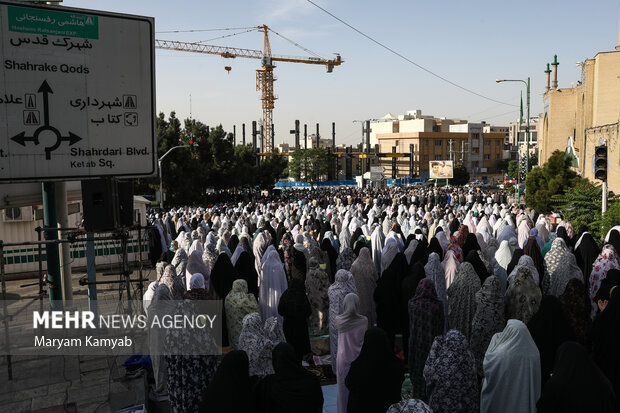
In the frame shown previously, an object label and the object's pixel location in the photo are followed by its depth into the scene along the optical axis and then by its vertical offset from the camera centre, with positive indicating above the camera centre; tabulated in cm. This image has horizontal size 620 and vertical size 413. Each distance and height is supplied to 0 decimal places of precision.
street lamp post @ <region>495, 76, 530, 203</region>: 2323 +349
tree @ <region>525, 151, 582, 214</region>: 1794 -61
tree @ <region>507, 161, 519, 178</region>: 4143 -34
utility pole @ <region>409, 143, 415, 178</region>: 6712 +120
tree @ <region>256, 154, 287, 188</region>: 4153 -32
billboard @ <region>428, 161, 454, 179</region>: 4772 -41
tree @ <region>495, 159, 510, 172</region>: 8332 +2
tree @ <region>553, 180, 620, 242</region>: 1245 -114
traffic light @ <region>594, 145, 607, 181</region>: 876 +6
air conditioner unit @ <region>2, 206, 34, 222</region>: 1160 -104
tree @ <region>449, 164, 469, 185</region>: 5366 -111
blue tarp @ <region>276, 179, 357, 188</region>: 5740 -193
